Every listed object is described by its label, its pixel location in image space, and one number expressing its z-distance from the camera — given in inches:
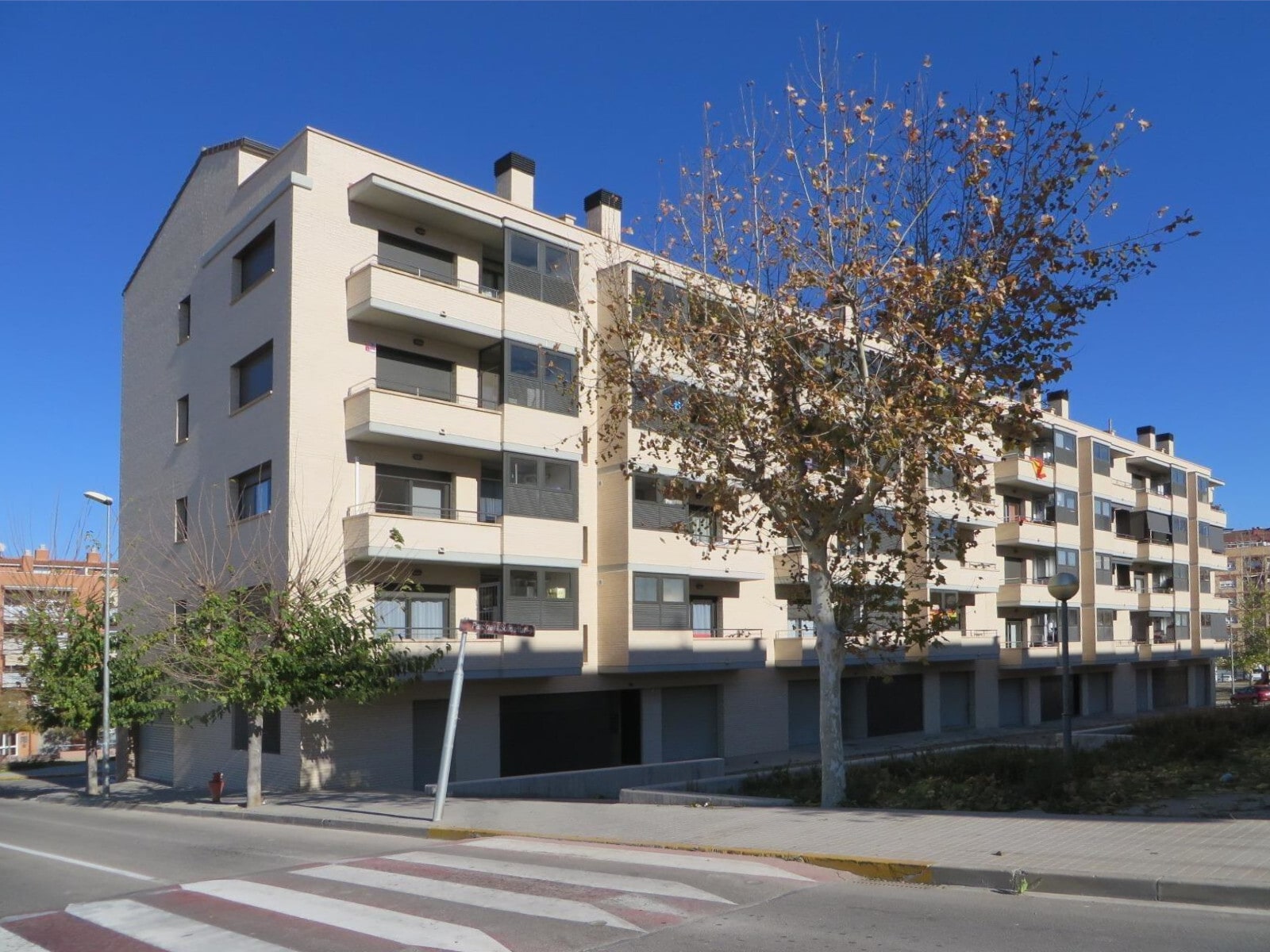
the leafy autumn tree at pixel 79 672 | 1085.8
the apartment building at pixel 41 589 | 1195.9
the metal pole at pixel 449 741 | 583.8
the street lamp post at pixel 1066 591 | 661.3
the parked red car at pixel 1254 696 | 2271.8
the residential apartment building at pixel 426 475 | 989.2
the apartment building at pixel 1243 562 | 4916.3
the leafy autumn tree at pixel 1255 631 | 3004.7
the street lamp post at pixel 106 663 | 1037.8
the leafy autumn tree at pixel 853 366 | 543.2
